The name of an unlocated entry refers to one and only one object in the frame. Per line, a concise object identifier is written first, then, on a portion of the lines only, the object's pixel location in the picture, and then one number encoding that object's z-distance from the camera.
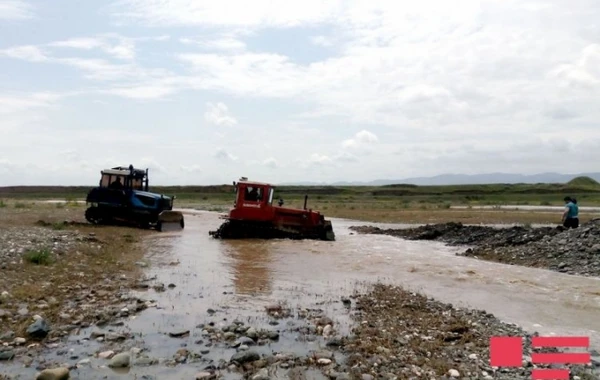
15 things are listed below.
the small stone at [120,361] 7.41
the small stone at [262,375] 6.99
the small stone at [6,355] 7.39
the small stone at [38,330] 8.31
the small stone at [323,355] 7.85
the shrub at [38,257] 13.60
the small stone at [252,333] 8.84
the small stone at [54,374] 6.68
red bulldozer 25.89
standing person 23.94
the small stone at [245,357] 7.62
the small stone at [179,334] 8.86
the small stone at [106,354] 7.68
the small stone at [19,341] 7.99
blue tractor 27.81
